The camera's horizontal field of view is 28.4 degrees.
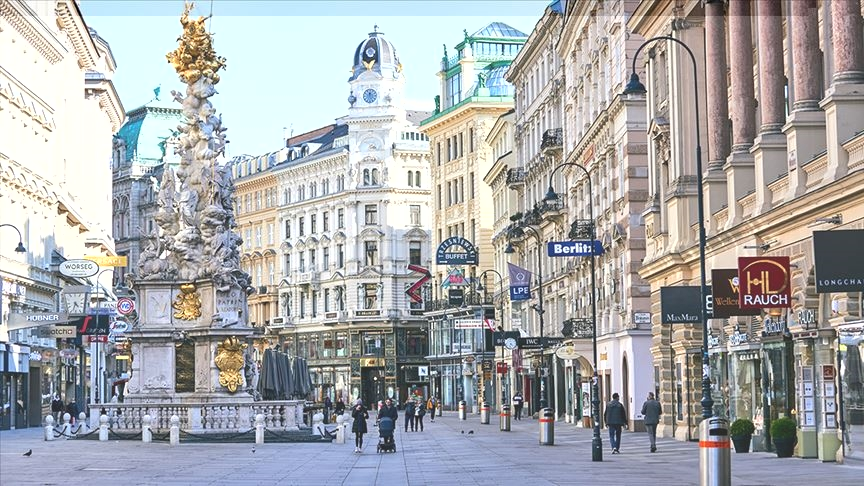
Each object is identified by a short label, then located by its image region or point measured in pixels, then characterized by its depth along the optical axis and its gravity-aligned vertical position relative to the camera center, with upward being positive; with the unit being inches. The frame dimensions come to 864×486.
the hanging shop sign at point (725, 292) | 1630.2 +82.2
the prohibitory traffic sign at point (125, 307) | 2979.8 +145.2
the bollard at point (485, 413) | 3447.3 -61.6
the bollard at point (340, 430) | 2268.9 -59.6
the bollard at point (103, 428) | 2135.8 -47.9
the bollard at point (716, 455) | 983.2 -44.3
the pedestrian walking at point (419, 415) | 3112.7 -56.9
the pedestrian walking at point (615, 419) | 1855.3 -42.5
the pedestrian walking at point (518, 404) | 3649.4 -47.9
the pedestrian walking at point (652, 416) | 1854.1 -39.7
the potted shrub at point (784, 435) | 1596.9 -54.2
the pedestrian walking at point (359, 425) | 2001.7 -47.0
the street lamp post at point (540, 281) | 3129.9 +184.5
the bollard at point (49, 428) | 2225.6 -48.5
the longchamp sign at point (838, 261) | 1181.1 +80.0
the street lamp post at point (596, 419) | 1681.8 -39.7
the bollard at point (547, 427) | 2133.4 -57.5
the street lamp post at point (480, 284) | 4533.0 +272.3
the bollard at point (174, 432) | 2010.3 -51.2
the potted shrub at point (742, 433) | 1731.1 -56.1
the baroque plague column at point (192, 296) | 2208.4 +119.5
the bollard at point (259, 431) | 2033.7 -53.2
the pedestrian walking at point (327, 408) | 3454.2 -49.3
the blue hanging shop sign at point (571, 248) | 2250.2 +175.8
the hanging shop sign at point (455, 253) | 3745.1 +287.4
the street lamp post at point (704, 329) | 1424.7 +45.7
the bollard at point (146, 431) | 2084.2 -51.2
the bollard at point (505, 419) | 2849.4 -63.2
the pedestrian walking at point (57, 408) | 3183.3 -32.8
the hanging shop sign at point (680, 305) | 1951.3 +85.0
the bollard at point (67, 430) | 2344.6 -55.2
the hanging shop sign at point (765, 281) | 1519.4 +85.6
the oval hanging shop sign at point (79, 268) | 2819.9 +203.0
